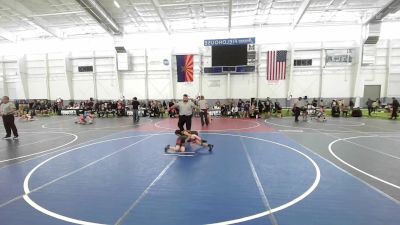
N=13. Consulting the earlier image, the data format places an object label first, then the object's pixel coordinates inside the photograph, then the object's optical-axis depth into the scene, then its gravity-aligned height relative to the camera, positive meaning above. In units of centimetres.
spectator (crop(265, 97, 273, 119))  2074 -99
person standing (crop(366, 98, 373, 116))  2055 -89
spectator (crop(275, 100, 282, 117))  2112 -121
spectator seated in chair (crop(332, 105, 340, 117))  1985 -123
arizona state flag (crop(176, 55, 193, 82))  2528 +333
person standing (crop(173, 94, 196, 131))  945 -56
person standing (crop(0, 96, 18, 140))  1074 -81
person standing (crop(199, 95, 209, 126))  1424 -74
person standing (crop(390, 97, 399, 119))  1738 -83
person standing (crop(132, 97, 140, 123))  1722 -103
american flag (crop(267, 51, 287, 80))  2352 +325
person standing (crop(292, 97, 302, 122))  1682 -82
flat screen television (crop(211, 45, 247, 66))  2369 +436
